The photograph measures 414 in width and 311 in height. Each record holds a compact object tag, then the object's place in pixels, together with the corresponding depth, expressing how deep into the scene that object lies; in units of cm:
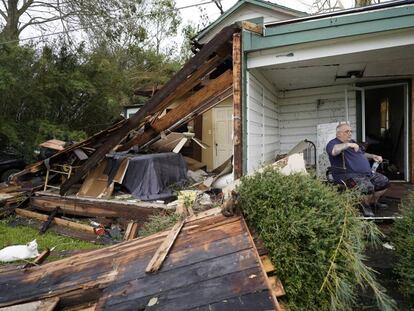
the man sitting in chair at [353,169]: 419
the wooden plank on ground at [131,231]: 535
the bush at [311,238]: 239
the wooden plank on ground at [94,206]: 584
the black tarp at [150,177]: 657
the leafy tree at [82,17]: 1518
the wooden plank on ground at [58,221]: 596
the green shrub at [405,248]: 273
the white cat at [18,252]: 475
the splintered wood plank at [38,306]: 257
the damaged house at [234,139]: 249
